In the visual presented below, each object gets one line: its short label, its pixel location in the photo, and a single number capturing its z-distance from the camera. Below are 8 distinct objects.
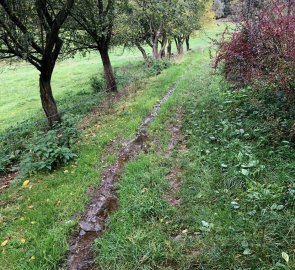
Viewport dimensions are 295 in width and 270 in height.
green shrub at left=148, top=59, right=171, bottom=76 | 21.11
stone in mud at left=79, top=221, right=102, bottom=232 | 5.11
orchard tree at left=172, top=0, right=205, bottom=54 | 23.60
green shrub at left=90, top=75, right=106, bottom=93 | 19.47
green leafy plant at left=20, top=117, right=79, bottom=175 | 7.27
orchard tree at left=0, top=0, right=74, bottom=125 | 9.75
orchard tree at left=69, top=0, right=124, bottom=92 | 13.85
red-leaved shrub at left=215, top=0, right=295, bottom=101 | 6.27
